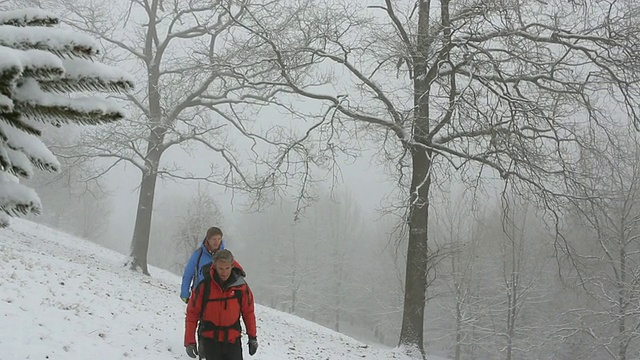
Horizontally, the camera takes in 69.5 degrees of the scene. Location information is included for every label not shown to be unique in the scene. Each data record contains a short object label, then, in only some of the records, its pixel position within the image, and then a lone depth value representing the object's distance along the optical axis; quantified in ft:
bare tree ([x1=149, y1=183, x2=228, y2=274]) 85.15
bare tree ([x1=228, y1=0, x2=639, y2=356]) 25.72
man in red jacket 14.15
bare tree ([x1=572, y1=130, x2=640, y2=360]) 26.12
